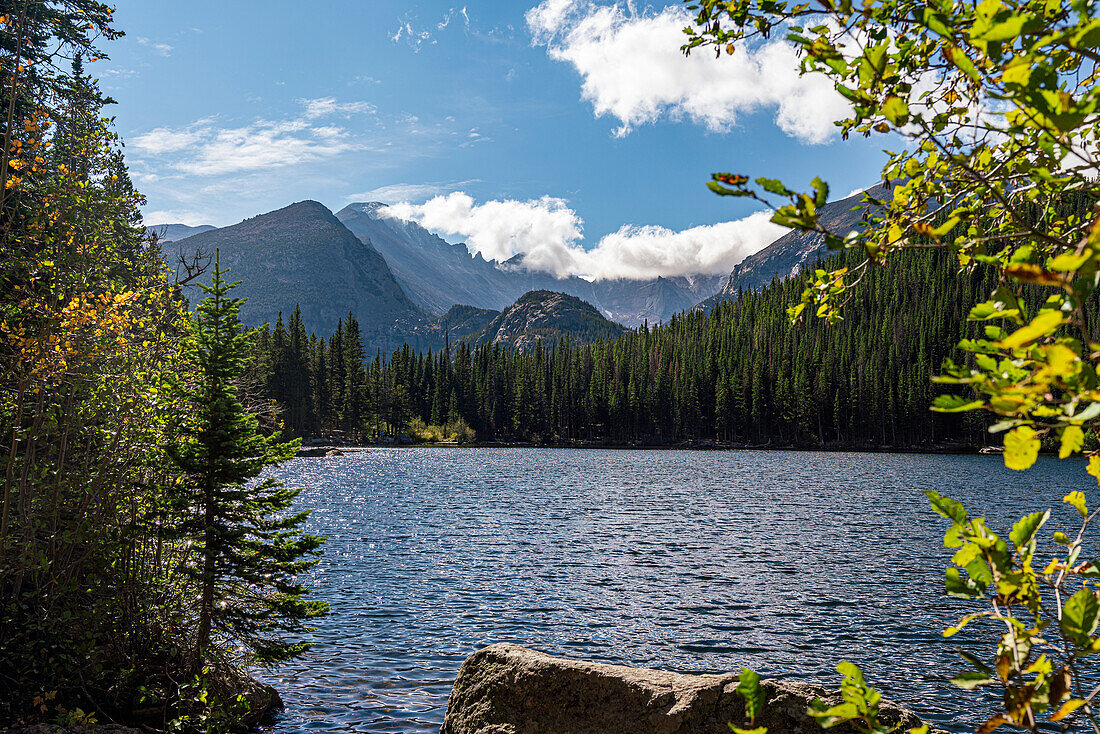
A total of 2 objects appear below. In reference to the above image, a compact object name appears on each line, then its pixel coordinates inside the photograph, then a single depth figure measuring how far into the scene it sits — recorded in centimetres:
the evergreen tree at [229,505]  1039
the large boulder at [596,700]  700
